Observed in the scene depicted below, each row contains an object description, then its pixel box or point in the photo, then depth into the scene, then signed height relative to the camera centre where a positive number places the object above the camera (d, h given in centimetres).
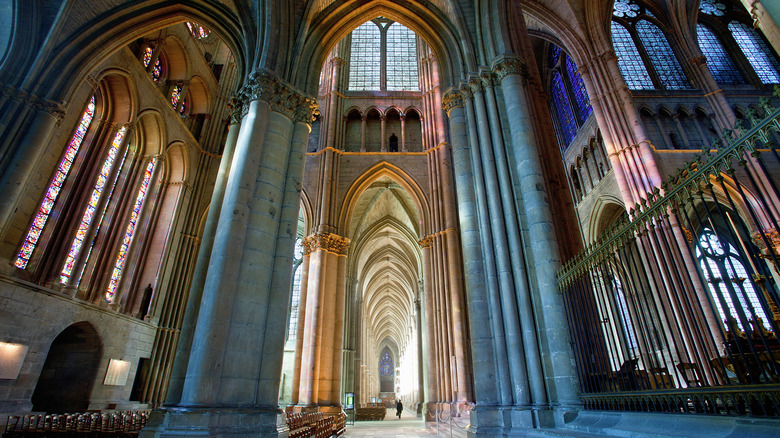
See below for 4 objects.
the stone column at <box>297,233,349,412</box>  1360 +278
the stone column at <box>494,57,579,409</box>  553 +240
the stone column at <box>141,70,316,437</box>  562 +179
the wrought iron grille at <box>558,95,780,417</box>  285 +80
